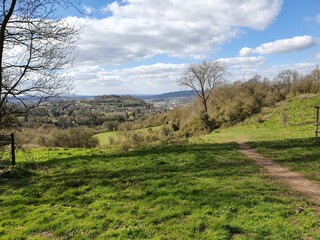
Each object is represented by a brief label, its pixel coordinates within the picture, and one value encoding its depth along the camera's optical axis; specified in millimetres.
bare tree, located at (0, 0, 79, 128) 11141
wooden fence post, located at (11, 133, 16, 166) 14398
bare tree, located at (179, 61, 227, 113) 48156
